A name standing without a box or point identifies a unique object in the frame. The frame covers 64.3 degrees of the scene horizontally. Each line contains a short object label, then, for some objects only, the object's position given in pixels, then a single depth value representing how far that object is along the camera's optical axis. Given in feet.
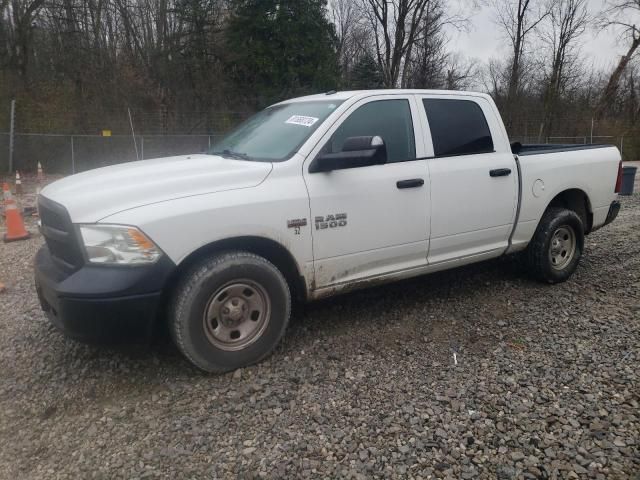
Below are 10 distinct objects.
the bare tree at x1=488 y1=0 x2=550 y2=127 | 96.51
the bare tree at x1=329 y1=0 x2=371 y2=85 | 113.41
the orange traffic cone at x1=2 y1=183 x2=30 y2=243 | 23.65
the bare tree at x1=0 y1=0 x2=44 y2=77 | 61.41
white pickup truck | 9.72
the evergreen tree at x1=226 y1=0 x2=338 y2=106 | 73.67
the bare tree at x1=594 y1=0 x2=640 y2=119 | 94.22
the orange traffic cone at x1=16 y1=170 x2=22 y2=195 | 39.23
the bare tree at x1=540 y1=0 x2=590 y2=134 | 94.38
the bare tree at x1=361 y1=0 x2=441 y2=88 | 97.40
